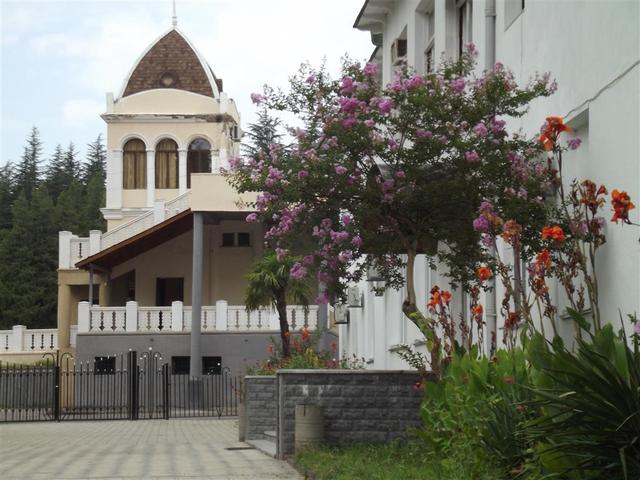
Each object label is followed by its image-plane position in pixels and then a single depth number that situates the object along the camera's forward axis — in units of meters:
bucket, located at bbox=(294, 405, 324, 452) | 15.88
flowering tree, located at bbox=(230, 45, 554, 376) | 14.12
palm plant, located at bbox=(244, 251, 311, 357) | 35.31
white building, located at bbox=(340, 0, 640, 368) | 11.52
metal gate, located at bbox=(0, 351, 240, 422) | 37.06
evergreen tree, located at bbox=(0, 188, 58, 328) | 76.12
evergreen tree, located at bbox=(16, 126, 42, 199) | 111.90
